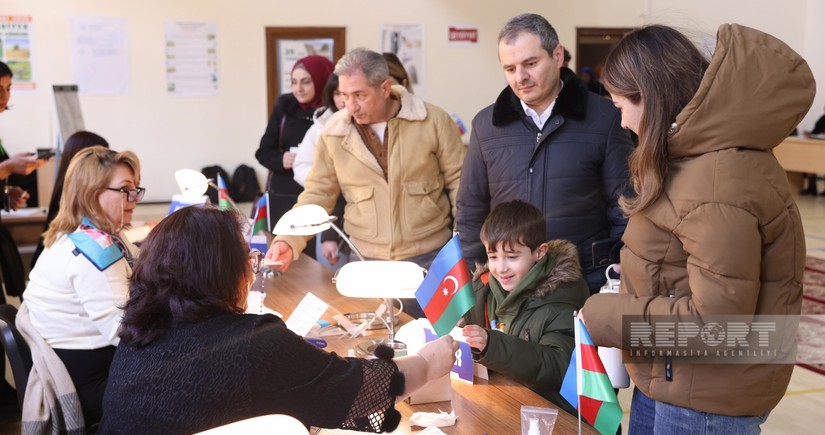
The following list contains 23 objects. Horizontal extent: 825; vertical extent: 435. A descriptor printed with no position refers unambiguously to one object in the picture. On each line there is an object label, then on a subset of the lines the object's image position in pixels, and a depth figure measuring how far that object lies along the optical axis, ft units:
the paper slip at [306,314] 9.12
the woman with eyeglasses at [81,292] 9.28
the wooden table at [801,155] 37.14
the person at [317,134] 15.16
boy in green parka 7.71
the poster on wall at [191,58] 34.99
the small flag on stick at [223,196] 11.98
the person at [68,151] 13.30
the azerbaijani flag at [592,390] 6.31
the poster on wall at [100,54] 33.81
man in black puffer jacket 9.51
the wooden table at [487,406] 6.88
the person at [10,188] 12.96
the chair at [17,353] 8.91
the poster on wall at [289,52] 36.32
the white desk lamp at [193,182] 11.29
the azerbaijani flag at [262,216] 12.02
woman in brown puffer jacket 5.52
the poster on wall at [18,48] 32.94
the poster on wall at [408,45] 37.78
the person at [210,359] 5.60
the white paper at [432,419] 6.93
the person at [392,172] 11.62
